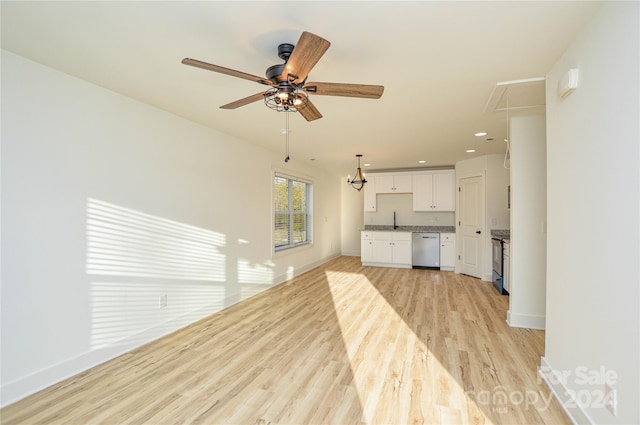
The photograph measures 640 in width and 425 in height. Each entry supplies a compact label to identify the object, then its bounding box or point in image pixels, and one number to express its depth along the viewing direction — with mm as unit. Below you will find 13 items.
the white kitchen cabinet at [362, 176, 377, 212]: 7531
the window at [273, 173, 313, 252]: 5488
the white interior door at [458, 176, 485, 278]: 5707
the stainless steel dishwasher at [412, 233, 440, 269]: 6703
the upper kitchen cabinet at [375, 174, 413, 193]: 7211
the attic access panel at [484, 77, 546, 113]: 2469
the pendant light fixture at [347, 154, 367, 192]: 7860
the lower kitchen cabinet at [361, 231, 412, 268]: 6898
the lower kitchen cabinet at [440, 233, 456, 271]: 6551
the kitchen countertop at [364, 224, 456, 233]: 6828
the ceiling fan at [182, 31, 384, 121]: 1535
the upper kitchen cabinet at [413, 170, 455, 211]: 6852
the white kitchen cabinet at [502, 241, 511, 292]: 4430
